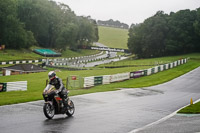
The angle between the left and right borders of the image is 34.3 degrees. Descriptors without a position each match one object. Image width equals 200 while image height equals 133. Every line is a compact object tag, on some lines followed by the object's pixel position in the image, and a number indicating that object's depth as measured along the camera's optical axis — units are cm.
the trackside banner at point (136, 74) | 4606
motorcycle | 1405
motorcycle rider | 1441
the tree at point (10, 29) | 9642
